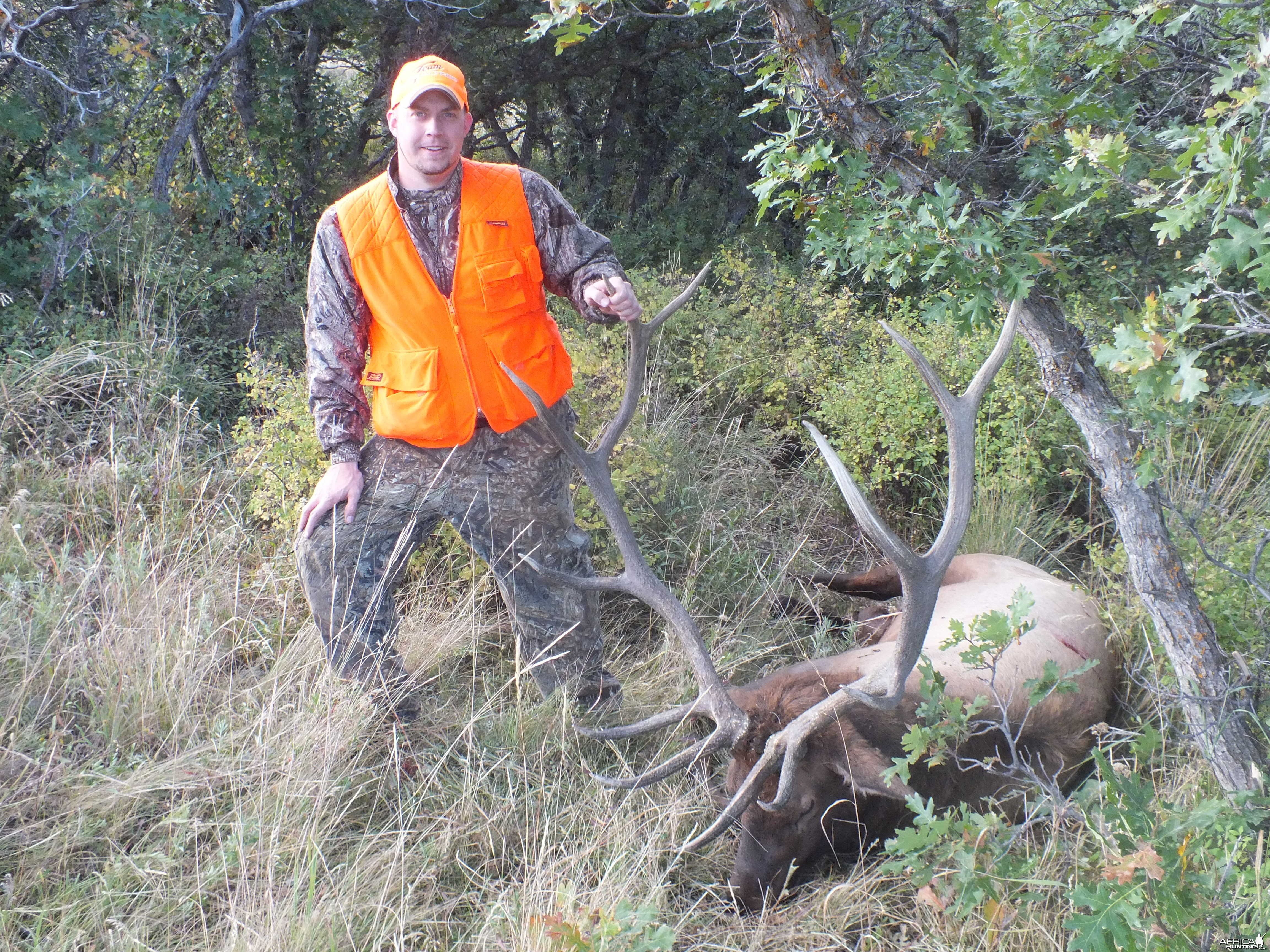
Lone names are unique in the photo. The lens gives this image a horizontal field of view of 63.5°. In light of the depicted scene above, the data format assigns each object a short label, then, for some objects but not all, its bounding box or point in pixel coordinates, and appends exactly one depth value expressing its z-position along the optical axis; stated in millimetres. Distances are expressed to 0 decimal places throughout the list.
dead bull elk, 3102
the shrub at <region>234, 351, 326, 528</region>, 4445
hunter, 3479
